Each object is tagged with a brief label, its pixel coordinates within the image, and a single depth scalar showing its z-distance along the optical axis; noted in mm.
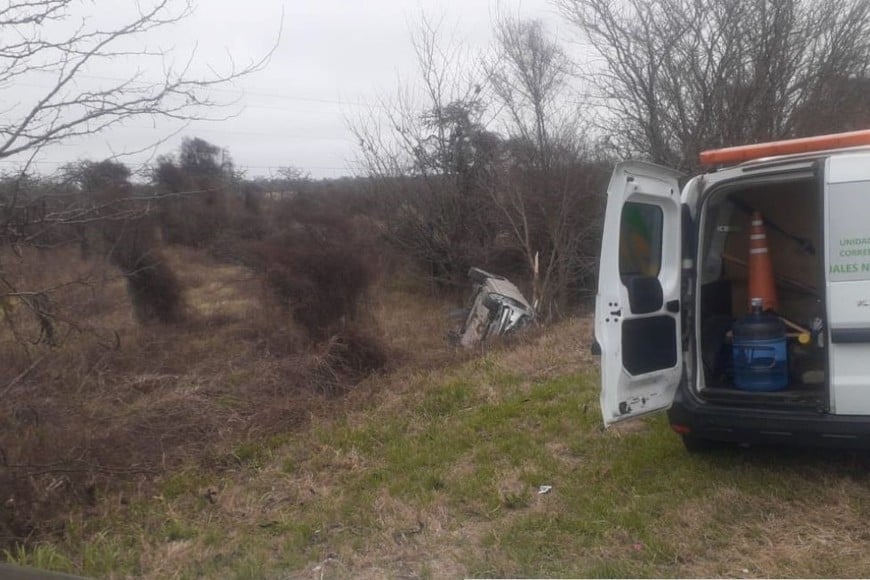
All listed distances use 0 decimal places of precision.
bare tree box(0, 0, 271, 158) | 6324
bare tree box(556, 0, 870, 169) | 13797
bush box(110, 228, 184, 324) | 16516
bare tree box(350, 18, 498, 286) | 20984
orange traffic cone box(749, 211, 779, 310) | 6277
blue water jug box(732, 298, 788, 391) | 5727
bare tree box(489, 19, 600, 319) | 18953
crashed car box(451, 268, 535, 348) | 14609
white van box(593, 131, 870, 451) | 4875
